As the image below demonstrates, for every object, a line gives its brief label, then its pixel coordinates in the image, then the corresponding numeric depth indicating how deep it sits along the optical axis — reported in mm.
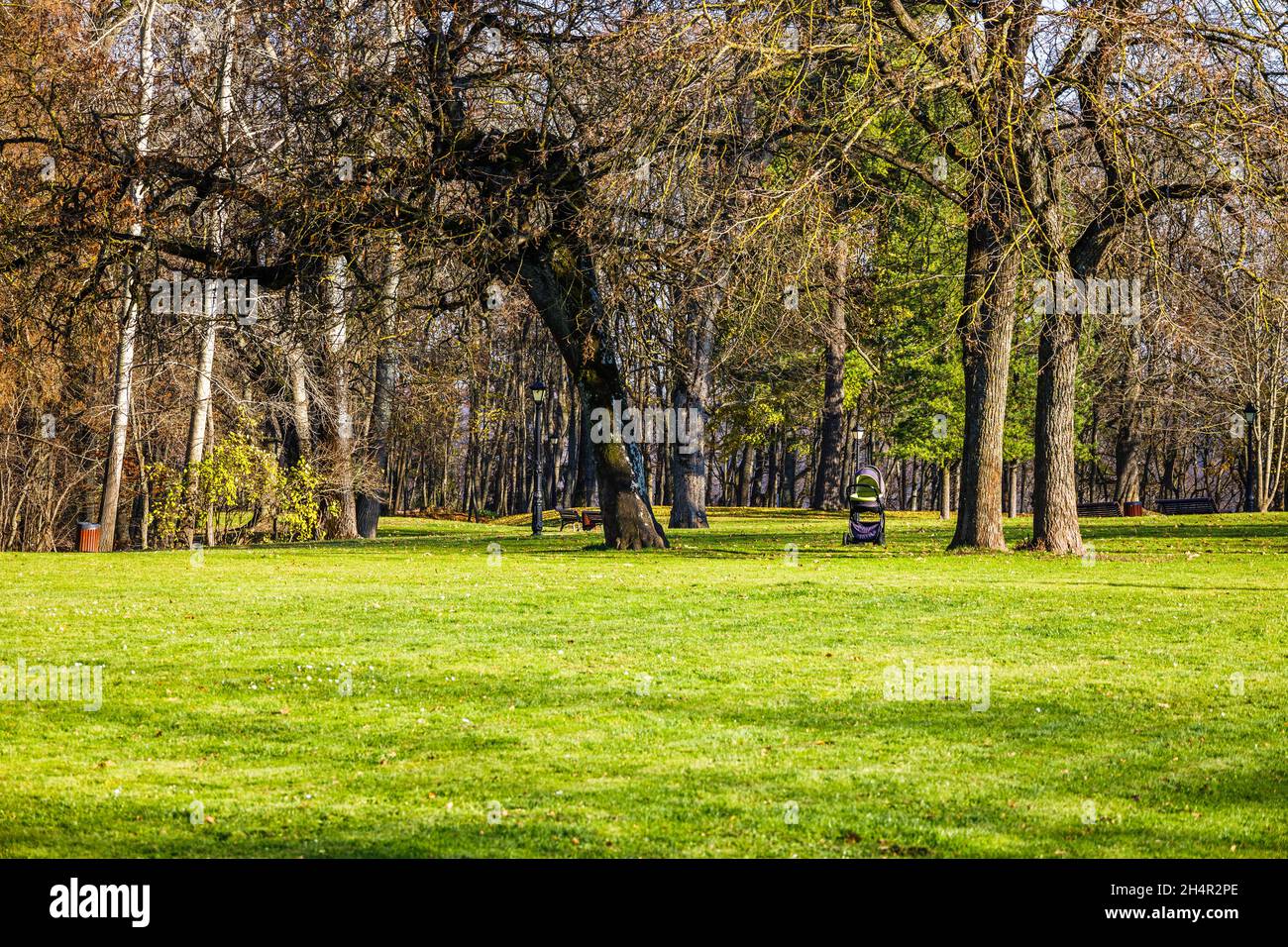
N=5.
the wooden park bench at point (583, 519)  34281
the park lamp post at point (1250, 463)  41281
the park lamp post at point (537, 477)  34375
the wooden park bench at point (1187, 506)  46125
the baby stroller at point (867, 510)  26875
